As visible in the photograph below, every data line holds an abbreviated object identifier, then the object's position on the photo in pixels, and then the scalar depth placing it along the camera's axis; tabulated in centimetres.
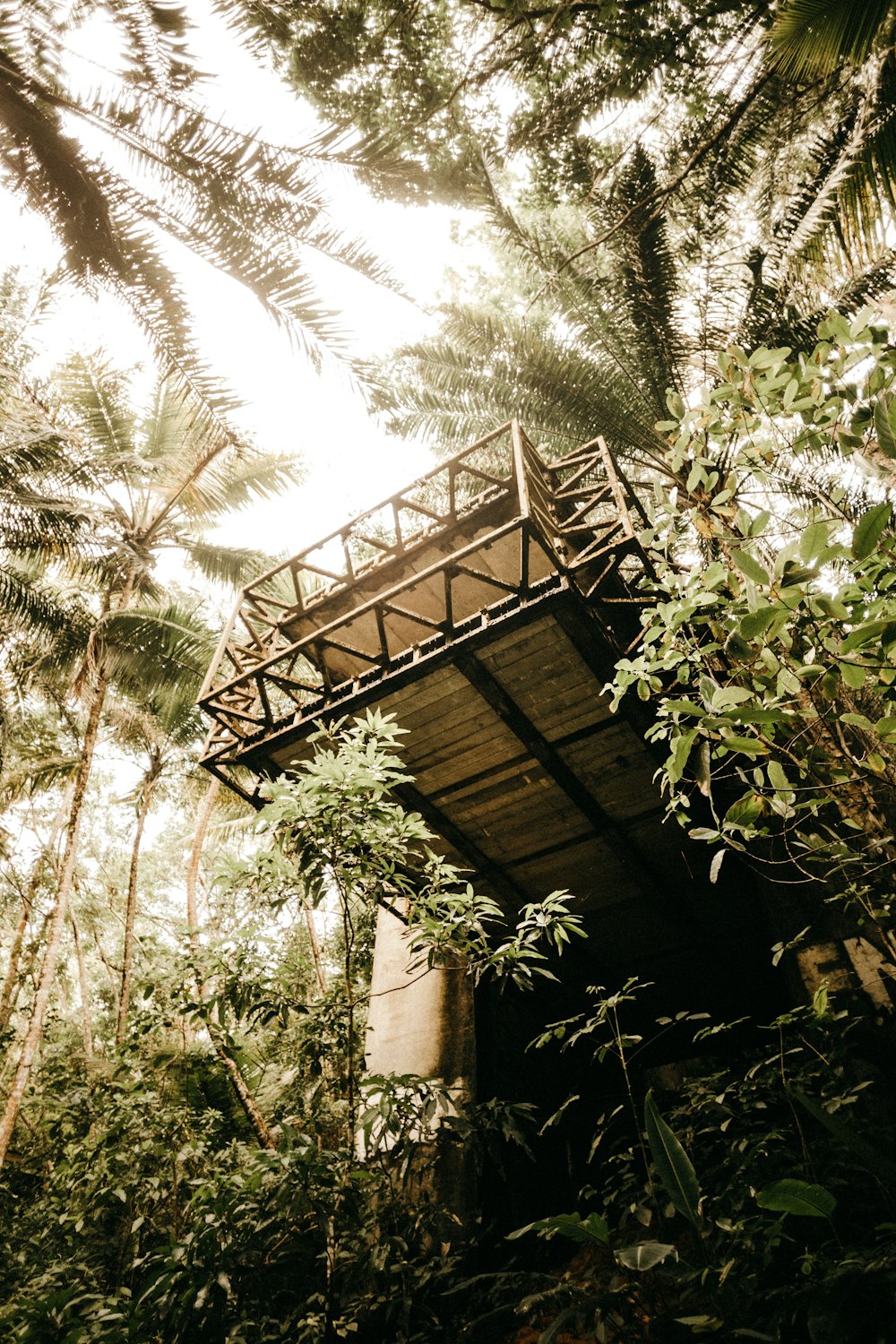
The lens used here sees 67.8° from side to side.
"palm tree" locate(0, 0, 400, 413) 366
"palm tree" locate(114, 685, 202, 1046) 955
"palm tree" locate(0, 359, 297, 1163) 903
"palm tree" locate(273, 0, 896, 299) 543
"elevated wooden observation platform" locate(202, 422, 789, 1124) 466
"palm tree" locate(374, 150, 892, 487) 690
